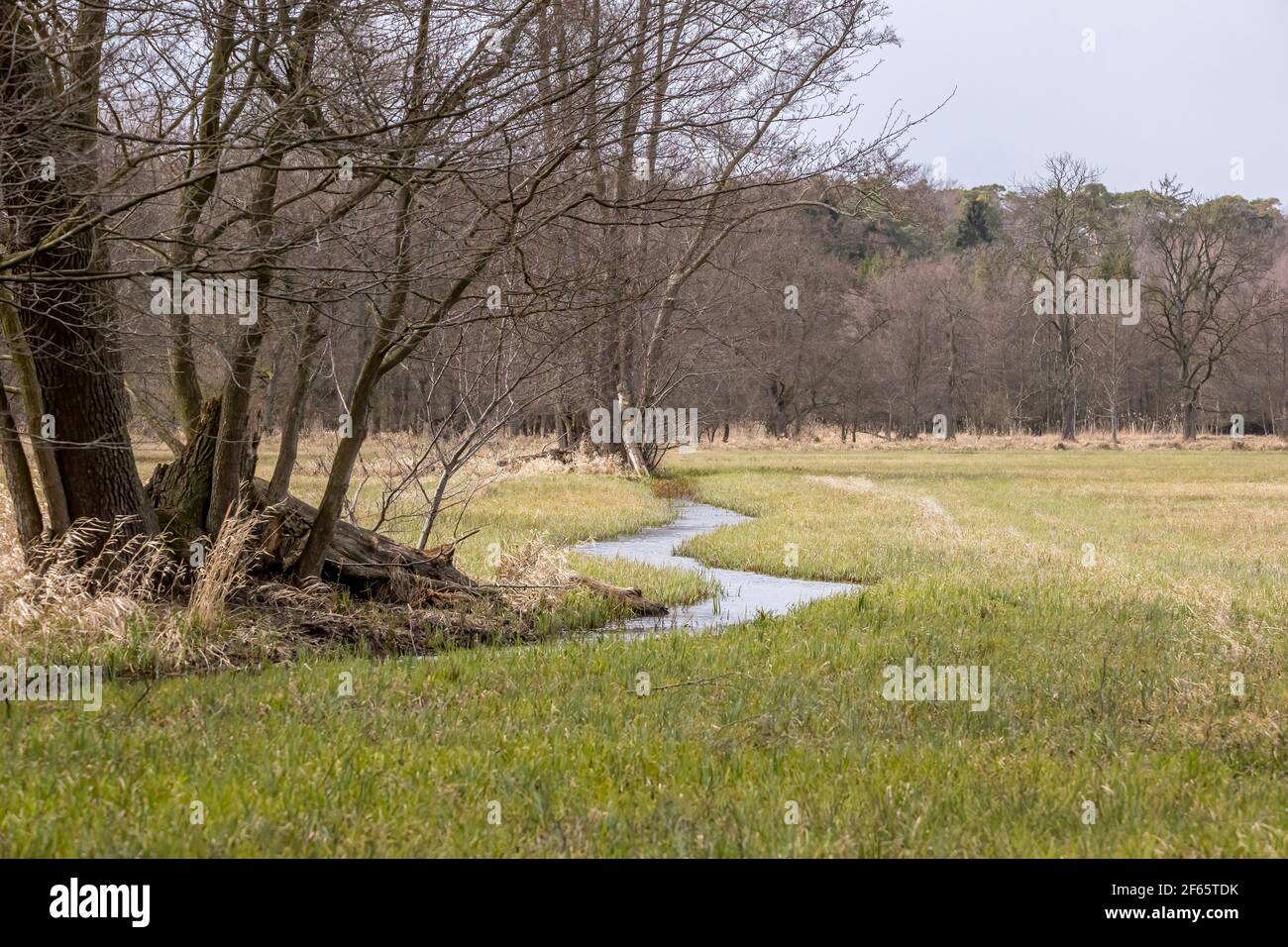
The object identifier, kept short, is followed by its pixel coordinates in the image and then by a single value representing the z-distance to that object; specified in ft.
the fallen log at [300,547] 64.08
